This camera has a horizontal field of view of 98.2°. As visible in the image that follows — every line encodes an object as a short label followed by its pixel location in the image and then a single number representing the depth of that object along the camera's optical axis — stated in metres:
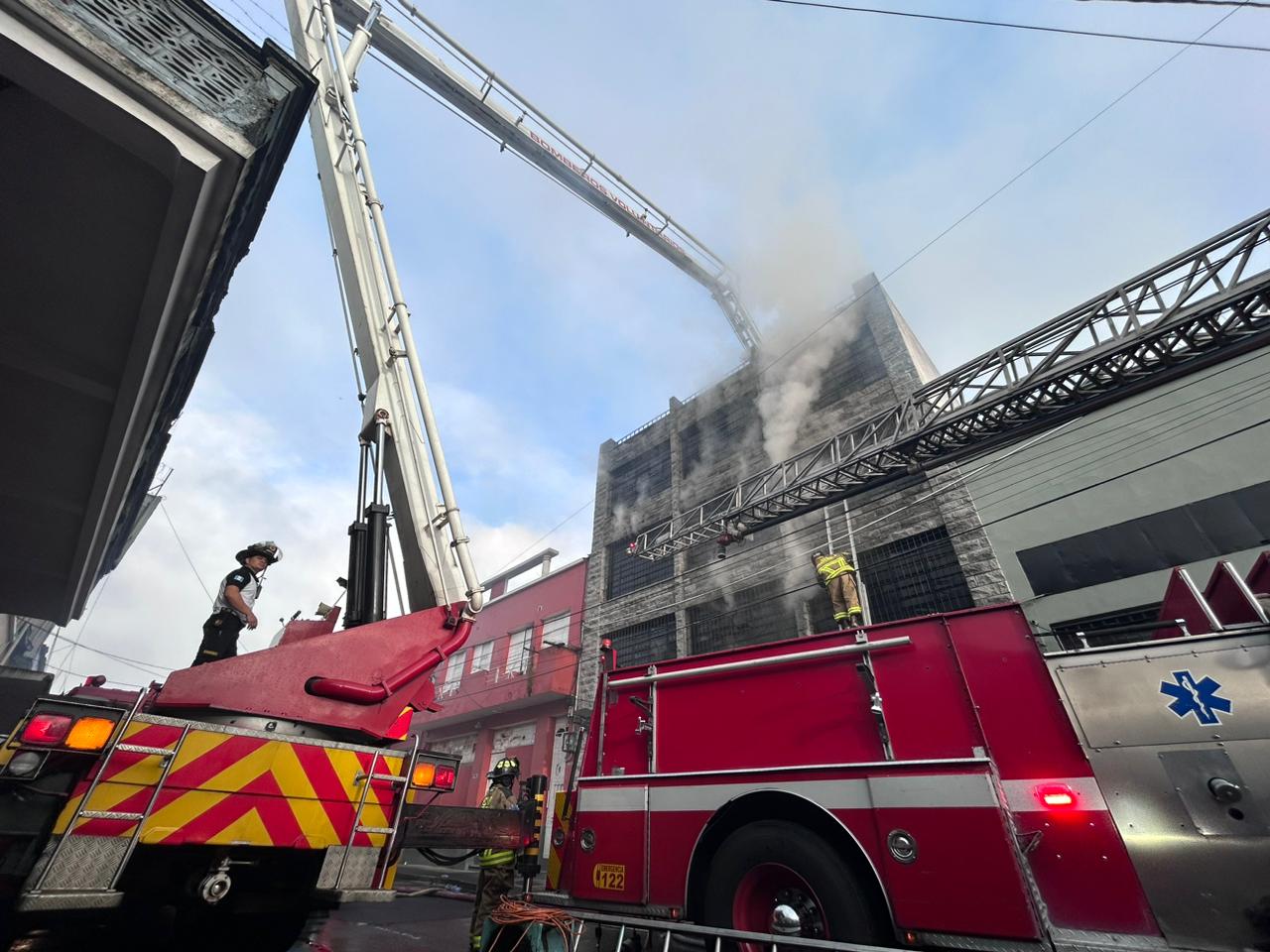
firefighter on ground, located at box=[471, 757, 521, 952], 4.27
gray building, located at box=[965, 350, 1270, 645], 8.62
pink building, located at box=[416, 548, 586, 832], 17.45
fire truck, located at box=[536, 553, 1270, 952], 2.91
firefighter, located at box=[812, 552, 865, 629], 8.07
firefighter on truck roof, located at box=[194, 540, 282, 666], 3.75
